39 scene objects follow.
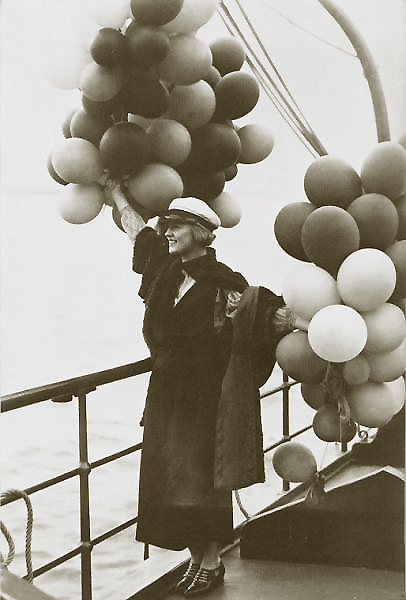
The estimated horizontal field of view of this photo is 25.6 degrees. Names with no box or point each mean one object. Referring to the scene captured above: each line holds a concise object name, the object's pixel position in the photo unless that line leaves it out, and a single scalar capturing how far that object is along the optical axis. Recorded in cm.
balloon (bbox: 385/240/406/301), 237
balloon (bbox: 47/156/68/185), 261
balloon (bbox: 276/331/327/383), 238
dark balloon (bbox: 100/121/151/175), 245
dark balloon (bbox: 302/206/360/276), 231
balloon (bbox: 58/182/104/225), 255
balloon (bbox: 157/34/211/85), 243
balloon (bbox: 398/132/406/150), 249
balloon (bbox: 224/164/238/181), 274
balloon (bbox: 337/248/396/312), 228
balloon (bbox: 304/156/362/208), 237
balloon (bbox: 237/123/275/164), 271
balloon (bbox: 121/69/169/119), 239
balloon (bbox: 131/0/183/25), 234
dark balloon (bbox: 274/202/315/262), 241
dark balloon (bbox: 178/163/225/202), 267
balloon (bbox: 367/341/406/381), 241
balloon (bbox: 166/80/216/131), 254
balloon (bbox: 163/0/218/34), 243
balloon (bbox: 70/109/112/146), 251
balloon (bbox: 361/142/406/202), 237
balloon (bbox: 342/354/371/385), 238
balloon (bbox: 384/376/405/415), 248
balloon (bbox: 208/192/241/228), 272
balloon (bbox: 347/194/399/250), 234
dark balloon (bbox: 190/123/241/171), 261
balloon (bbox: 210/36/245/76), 265
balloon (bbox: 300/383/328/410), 246
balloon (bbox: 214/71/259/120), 261
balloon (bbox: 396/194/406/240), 241
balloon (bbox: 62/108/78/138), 260
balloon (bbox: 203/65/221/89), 261
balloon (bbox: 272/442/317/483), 262
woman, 257
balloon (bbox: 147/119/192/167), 253
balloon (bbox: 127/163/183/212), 253
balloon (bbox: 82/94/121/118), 246
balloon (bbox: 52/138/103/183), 249
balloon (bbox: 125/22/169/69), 234
